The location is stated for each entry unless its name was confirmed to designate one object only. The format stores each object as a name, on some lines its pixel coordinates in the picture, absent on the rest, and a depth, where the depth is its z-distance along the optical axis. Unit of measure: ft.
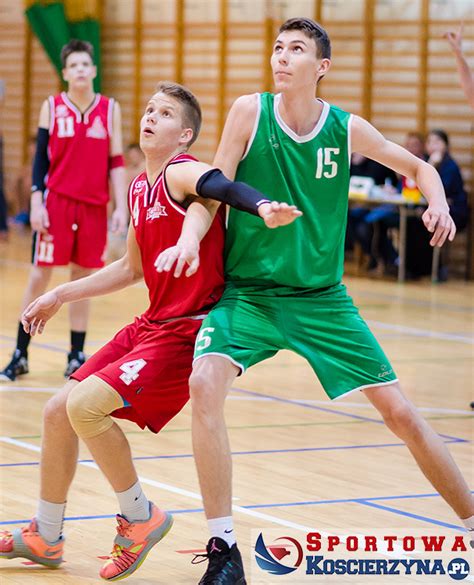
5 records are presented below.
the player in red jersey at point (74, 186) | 42.20
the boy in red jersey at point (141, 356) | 21.74
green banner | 100.06
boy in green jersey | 22.23
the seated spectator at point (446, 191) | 76.79
